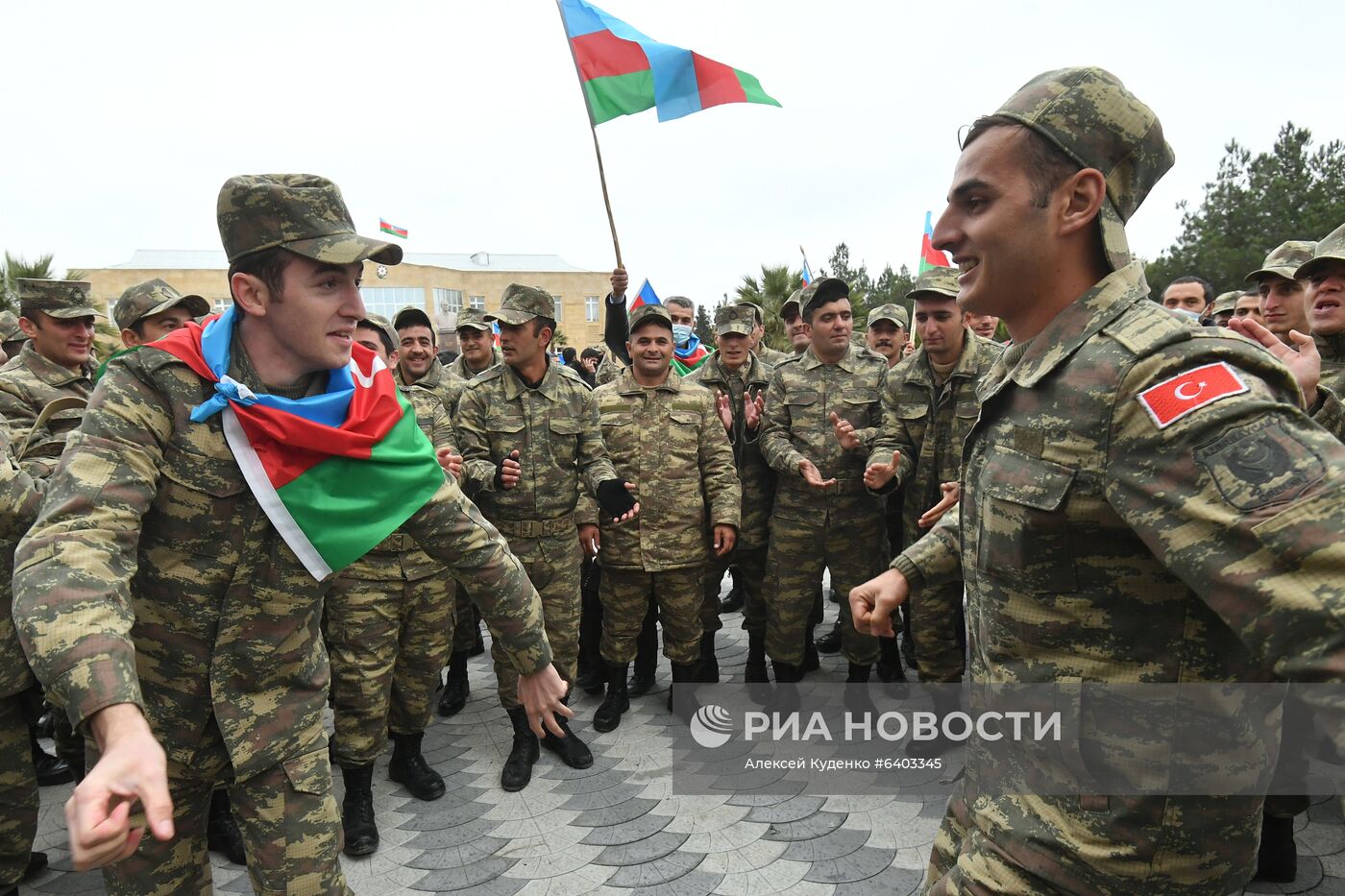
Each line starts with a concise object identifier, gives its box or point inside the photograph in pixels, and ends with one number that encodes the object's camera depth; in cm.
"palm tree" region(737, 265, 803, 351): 1884
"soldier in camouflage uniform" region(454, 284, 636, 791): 459
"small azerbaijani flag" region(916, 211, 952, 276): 889
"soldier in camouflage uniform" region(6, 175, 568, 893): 203
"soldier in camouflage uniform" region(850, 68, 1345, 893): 112
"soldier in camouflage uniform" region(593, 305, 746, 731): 488
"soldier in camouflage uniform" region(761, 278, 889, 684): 486
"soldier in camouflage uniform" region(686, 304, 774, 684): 541
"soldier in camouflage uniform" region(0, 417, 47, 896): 305
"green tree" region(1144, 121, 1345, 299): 3384
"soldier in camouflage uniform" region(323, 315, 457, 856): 375
